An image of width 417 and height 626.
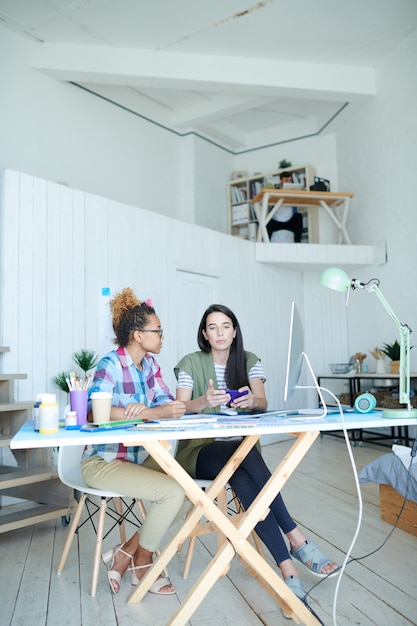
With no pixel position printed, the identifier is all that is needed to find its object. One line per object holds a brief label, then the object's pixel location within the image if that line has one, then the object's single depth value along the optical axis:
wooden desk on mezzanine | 6.54
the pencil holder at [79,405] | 1.93
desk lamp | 2.05
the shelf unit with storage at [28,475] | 3.00
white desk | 1.63
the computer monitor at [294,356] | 1.76
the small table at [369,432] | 5.54
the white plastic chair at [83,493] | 2.14
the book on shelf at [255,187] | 7.39
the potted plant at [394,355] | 5.64
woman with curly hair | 1.99
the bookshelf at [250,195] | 7.15
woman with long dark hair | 2.02
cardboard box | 2.81
